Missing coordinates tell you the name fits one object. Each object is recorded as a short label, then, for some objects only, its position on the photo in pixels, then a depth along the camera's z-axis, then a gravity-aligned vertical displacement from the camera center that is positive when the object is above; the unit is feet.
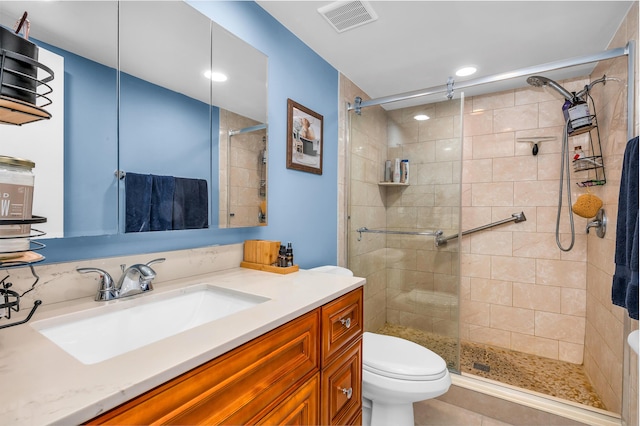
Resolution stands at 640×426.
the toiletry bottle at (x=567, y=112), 7.00 +2.36
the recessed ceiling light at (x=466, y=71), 7.53 +3.55
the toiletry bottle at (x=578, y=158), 7.02 +1.31
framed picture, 5.91 +1.48
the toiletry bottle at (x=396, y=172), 8.29 +1.09
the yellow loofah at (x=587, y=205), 6.45 +0.20
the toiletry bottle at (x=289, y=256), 4.72 -0.70
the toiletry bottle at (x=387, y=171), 8.44 +1.13
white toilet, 4.76 -2.65
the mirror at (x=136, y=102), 2.98 +1.27
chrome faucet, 3.14 -0.78
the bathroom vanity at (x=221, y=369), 1.65 -1.04
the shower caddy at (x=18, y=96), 2.01 +0.77
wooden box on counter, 4.72 -0.64
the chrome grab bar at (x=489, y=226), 7.62 -0.37
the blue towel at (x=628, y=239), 3.81 -0.31
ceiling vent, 5.18 +3.48
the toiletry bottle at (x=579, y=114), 6.55 +2.15
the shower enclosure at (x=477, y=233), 7.42 -0.54
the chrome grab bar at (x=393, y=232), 7.72 -0.53
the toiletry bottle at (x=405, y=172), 8.14 +1.07
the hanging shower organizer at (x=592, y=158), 6.57 +1.23
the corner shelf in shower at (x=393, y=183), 8.21 +0.78
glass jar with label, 2.05 +0.08
